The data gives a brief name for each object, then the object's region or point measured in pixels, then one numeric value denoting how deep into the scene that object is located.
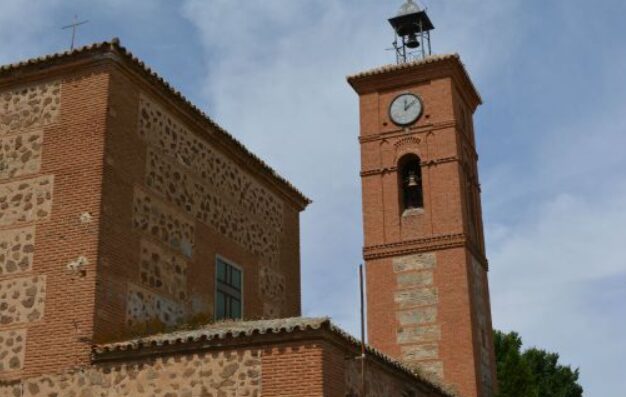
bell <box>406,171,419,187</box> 25.42
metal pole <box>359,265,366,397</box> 11.90
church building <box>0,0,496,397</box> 11.62
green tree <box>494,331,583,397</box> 33.19
